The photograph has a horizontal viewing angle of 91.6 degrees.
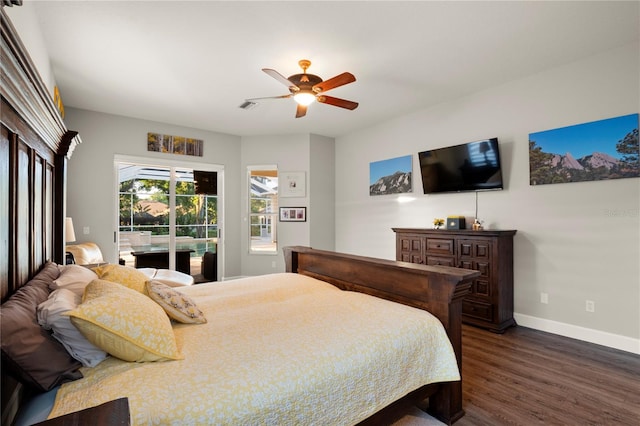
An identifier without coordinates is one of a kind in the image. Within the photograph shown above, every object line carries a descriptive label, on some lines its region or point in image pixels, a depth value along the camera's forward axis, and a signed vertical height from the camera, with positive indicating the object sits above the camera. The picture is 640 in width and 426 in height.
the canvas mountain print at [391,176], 4.88 +0.63
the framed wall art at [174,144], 5.20 +1.23
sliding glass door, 5.10 -0.04
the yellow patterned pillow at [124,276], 1.93 -0.39
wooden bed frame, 1.25 -0.12
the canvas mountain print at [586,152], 2.89 +0.60
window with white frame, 6.09 +0.13
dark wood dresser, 3.40 -0.60
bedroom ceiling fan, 2.79 +1.21
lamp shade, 3.69 -0.18
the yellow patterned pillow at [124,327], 1.23 -0.46
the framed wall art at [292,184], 5.93 +0.58
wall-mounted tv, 3.74 +0.59
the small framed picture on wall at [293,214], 5.91 +0.01
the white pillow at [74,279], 1.74 -0.38
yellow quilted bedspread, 1.09 -0.63
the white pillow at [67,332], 1.22 -0.46
